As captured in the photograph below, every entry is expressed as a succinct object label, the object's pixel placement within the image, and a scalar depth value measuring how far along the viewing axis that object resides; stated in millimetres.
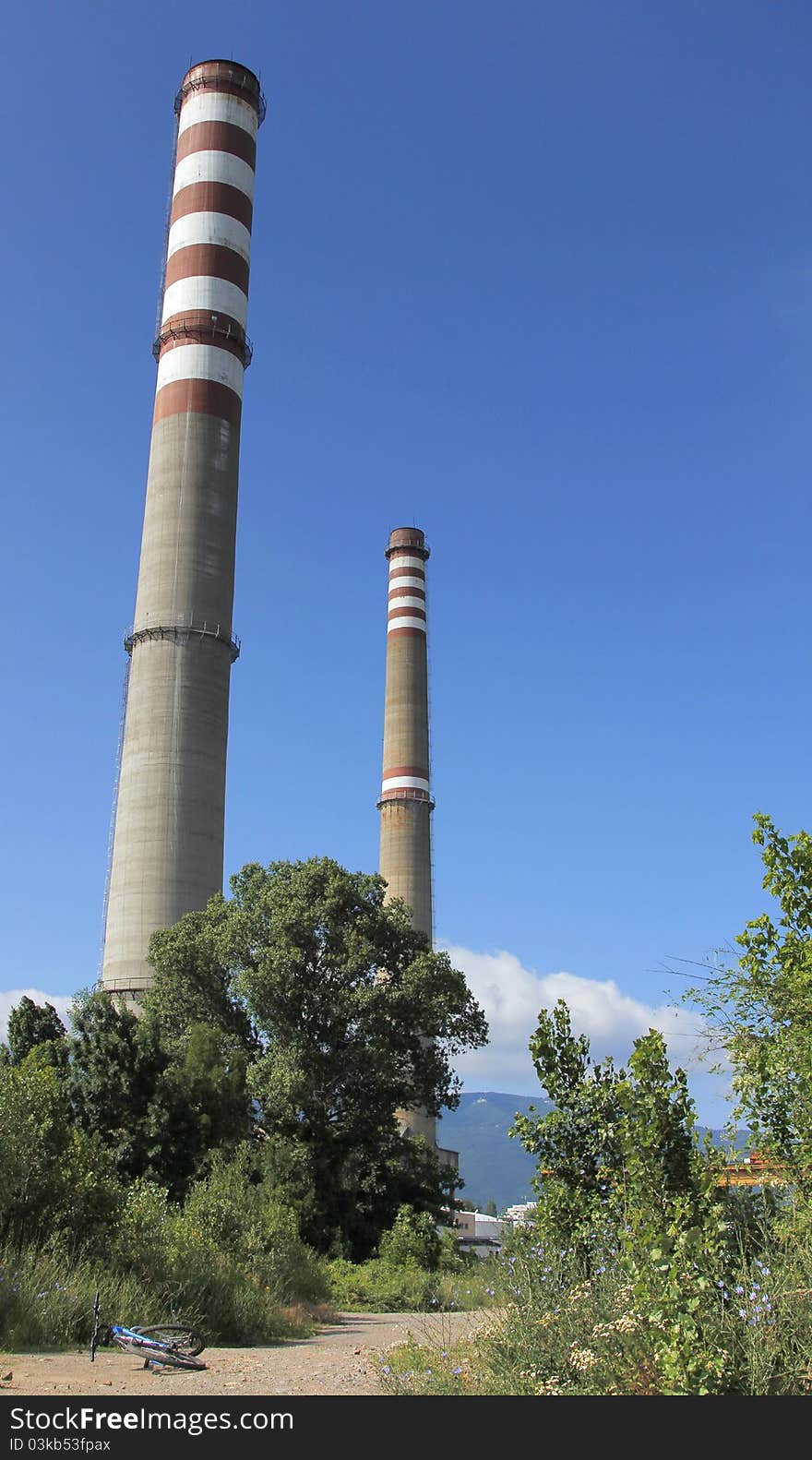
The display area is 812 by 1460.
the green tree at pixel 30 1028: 29836
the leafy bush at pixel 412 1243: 28219
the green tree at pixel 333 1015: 30422
